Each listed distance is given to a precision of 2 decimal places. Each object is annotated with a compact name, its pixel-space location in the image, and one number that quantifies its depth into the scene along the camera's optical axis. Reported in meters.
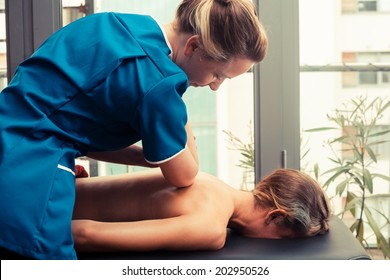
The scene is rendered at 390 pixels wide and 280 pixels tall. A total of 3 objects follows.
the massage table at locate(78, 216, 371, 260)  2.30
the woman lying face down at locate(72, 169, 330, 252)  2.30
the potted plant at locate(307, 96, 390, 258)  3.28
